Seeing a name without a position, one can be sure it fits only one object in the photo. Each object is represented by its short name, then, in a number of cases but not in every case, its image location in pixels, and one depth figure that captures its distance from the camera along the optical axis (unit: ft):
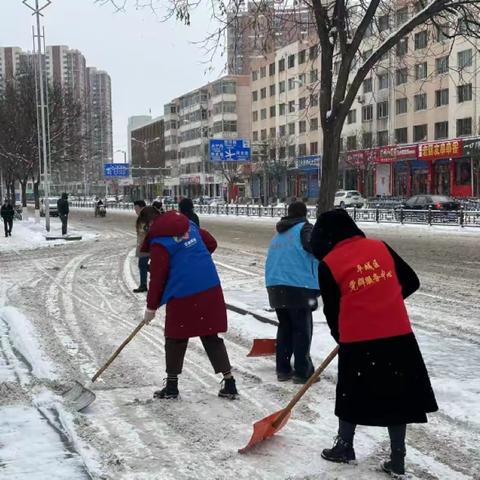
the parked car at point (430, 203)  108.17
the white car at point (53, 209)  165.99
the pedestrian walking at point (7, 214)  86.89
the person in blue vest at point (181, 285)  17.11
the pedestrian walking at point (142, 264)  37.45
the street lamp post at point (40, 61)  88.33
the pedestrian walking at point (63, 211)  89.61
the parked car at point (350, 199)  157.38
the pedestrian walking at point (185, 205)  26.43
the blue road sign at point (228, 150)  164.76
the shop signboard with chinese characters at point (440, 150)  155.94
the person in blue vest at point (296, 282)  19.11
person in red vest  12.09
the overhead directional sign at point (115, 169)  256.93
